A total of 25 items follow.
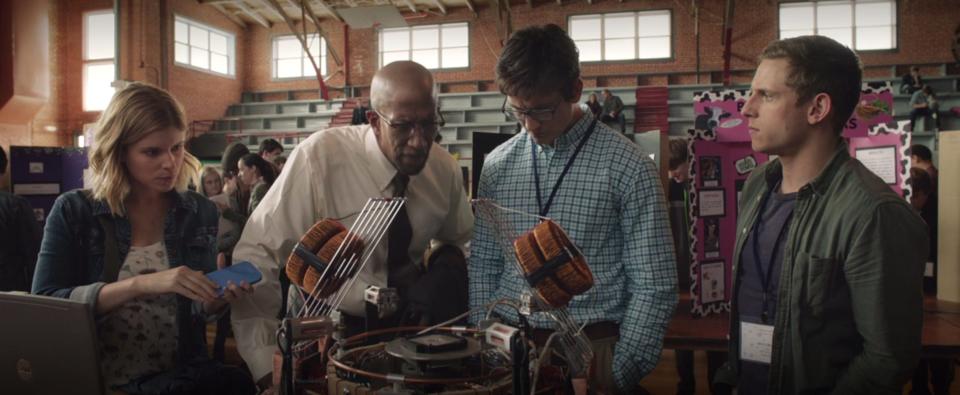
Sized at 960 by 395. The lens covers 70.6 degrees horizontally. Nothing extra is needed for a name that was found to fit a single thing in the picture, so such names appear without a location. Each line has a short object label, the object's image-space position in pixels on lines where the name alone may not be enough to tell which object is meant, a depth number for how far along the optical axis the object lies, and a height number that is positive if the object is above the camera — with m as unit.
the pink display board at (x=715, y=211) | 2.34 -0.10
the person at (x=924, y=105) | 10.68 +1.21
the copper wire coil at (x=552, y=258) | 0.96 -0.11
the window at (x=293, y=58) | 16.28 +3.11
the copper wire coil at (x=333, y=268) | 1.02 -0.12
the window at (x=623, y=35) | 14.17 +3.14
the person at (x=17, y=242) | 3.04 -0.25
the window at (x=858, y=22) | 13.02 +3.10
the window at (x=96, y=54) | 13.72 +2.70
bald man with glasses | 1.44 -0.04
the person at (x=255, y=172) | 4.49 +0.09
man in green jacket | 1.27 -0.15
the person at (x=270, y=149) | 5.82 +0.32
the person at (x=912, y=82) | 11.13 +1.66
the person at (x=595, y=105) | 9.26 +1.10
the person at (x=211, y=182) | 5.29 +0.03
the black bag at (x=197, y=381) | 1.52 -0.44
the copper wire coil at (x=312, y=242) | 1.04 -0.09
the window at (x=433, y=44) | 15.32 +3.22
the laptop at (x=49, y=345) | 1.03 -0.24
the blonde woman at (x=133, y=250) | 1.53 -0.15
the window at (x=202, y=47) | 14.46 +3.14
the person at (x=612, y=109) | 11.84 +1.30
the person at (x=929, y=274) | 2.67 -0.36
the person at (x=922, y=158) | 3.80 +0.13
